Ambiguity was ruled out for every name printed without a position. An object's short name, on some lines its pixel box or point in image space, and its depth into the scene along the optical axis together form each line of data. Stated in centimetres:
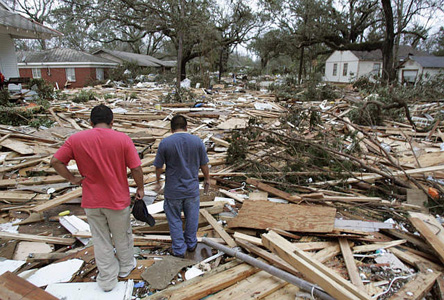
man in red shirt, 258
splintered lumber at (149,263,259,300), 263
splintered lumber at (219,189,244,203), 463
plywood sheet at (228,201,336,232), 362
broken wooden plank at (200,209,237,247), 350
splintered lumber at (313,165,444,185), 482
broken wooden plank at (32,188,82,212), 414
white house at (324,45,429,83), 3225
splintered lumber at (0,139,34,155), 655
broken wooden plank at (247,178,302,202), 438
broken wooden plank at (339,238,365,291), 279
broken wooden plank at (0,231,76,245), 355
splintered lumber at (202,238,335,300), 247
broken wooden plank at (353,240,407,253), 333
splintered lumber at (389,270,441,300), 260
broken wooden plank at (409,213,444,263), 305
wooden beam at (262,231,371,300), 232
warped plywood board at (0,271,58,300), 243
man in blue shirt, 313
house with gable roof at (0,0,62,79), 1300
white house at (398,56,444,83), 2705
